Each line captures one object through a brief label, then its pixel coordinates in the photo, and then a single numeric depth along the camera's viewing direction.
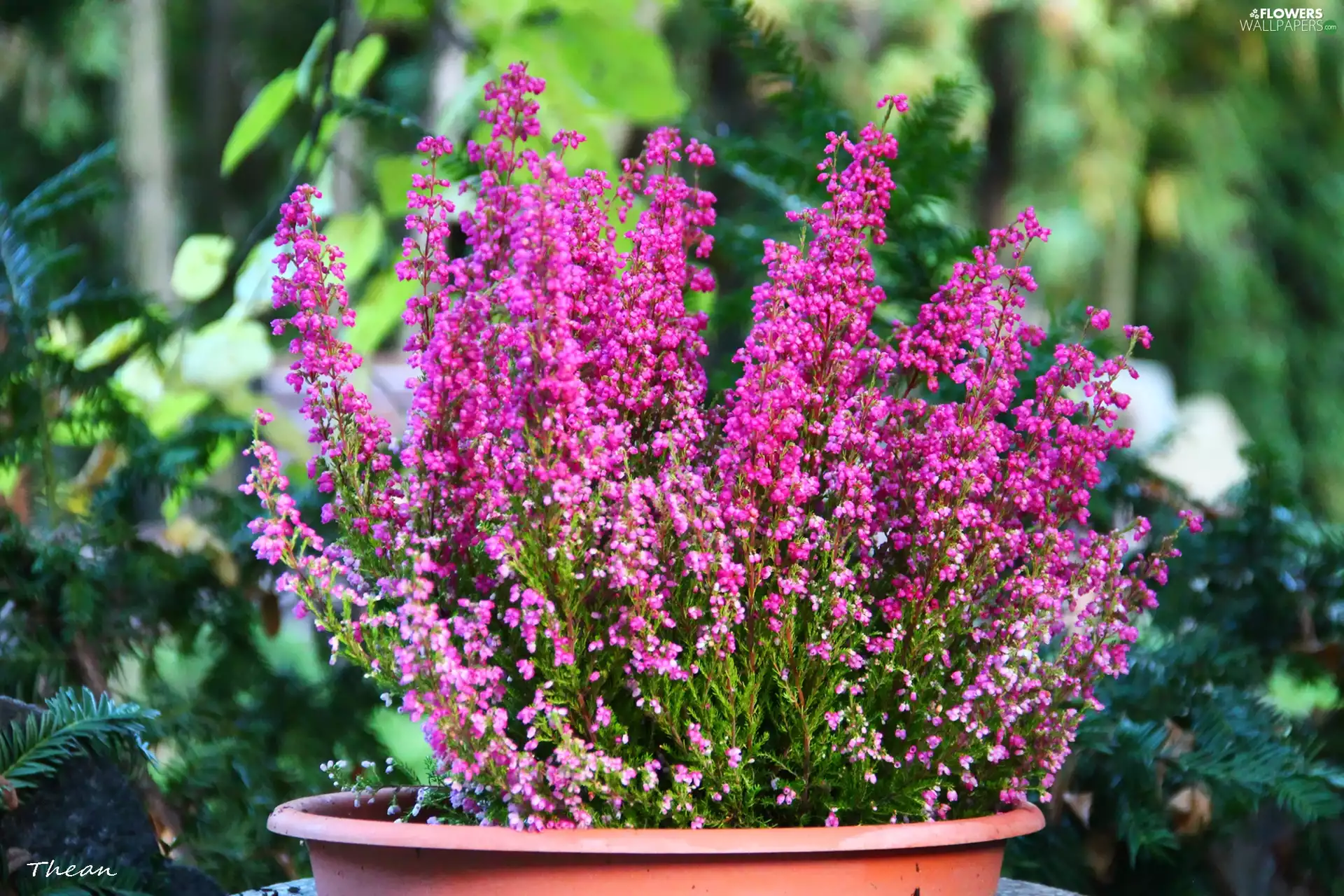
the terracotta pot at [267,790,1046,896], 1.94
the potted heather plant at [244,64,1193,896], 1.96
